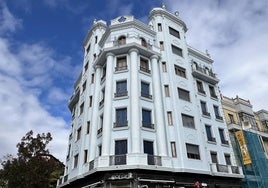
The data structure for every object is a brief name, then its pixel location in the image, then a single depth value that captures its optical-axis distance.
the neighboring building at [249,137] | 28.19
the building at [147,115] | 20.83
